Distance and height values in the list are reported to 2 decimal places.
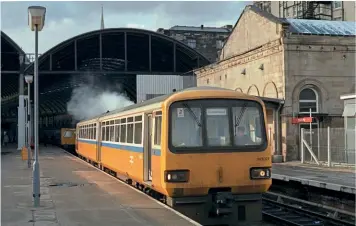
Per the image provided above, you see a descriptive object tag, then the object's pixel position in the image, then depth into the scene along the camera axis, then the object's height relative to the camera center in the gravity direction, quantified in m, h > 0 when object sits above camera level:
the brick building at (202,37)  77.44 +13.26
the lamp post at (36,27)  11.87 +2.31
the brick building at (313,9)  42.25 +11.03
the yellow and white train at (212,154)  10.45 -0.60
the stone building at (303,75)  26.52 +2.53
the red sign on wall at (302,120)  23.66 +0.19
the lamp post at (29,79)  26.18 +2.45
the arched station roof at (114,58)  44.75 +6.39
